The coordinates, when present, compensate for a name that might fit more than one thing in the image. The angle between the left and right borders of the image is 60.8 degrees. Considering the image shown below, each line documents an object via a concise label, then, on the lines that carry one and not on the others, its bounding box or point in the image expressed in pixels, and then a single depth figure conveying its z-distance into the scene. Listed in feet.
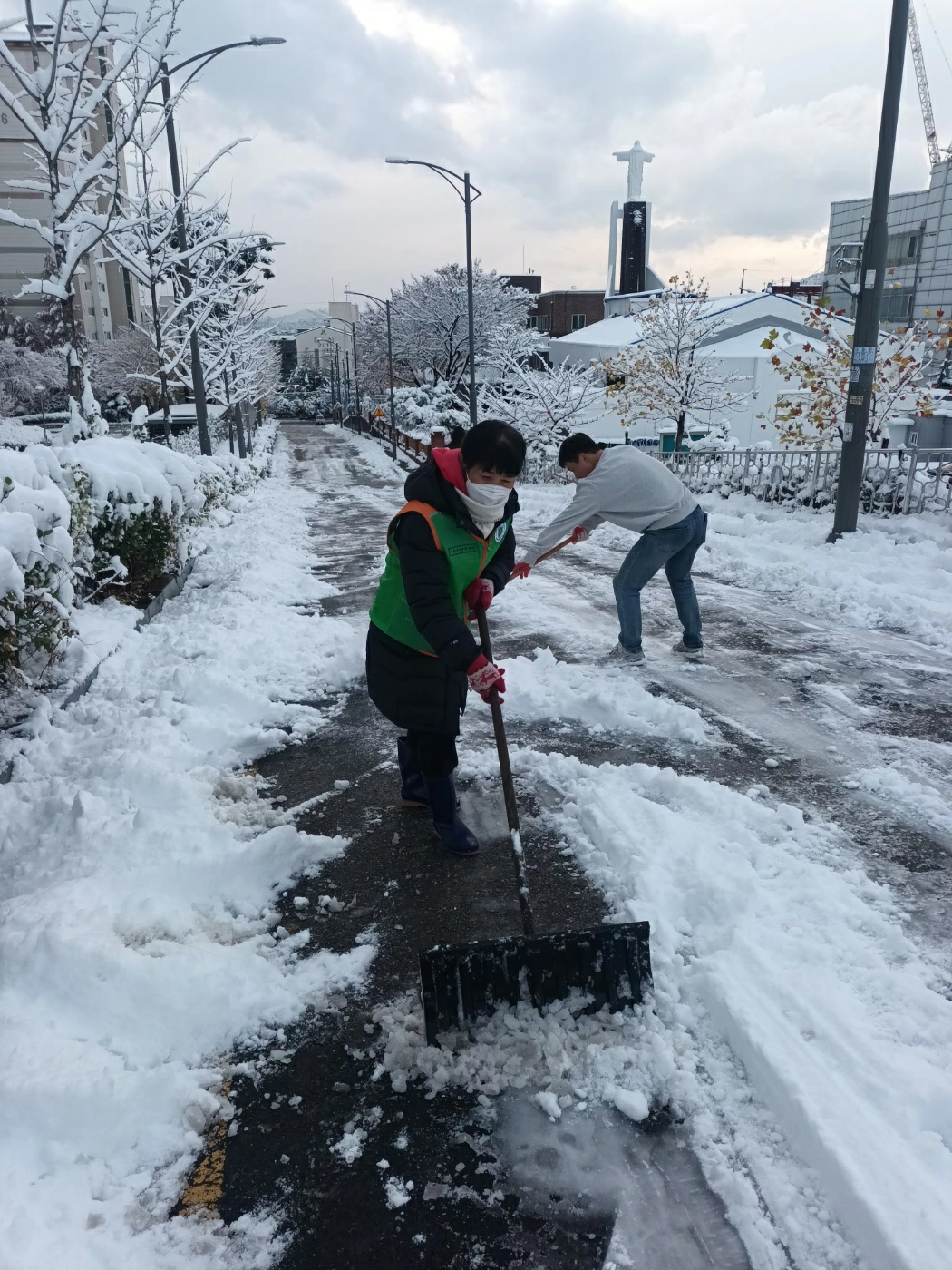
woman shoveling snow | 9.49
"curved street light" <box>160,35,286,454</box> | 39.58
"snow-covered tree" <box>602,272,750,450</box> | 70.59
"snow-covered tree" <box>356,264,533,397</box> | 154.30
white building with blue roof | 98.43
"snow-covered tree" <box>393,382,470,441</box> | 123.75
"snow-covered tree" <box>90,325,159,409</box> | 139.04
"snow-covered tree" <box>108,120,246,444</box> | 42.11
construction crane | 315.08
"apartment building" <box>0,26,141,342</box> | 147.43
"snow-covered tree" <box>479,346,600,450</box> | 77.61
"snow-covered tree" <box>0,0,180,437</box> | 28.86
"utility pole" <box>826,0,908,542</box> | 28.27
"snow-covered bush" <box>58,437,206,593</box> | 20.66
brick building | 227.40
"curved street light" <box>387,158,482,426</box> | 59.72
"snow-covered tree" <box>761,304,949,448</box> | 42.68
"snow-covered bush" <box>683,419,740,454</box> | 83.87
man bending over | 18.03
